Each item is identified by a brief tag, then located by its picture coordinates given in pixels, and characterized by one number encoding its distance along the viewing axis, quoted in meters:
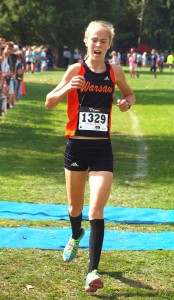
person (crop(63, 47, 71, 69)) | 67.62
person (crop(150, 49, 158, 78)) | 49.81
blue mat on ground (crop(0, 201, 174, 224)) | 8.24
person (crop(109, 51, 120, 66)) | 42.28
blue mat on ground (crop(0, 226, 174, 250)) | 7.00
